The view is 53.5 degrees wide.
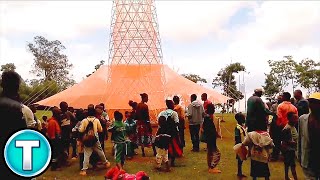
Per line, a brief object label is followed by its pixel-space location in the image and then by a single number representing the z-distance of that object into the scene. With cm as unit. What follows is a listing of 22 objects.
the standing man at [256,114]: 626
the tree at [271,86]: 3404
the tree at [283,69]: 3340
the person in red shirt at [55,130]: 751
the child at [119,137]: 757
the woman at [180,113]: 916
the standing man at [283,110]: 760
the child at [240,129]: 683
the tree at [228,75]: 3806
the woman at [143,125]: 860
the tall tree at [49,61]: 4346
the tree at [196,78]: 4415
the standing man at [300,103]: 792
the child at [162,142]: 746
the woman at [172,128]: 763
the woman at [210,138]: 725
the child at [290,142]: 645
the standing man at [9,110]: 247
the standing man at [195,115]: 932
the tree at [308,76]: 3253
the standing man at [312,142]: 414
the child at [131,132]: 877
